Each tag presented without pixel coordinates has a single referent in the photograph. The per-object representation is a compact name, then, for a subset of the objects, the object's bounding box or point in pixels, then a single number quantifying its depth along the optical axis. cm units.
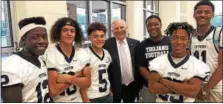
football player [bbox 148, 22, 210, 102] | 145
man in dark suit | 213
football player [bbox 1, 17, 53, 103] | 115
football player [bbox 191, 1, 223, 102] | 175
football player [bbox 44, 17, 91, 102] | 148
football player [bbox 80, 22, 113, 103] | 176
